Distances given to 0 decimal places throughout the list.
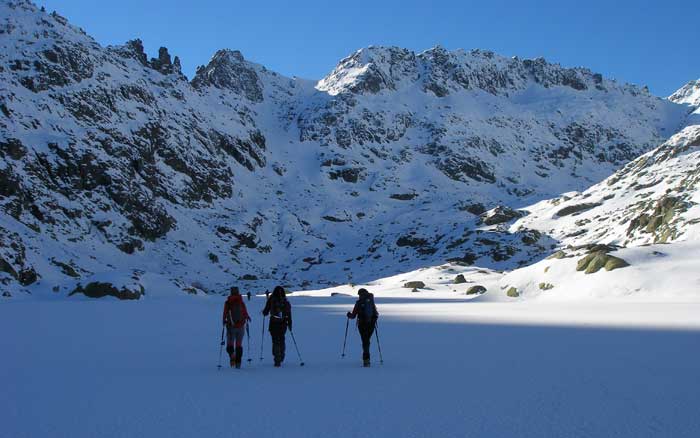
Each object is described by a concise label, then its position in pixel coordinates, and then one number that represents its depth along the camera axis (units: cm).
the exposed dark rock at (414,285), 5597
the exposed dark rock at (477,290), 4382
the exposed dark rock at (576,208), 8512
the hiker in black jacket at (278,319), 1202
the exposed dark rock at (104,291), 4084
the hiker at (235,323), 1185
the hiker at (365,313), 1214
